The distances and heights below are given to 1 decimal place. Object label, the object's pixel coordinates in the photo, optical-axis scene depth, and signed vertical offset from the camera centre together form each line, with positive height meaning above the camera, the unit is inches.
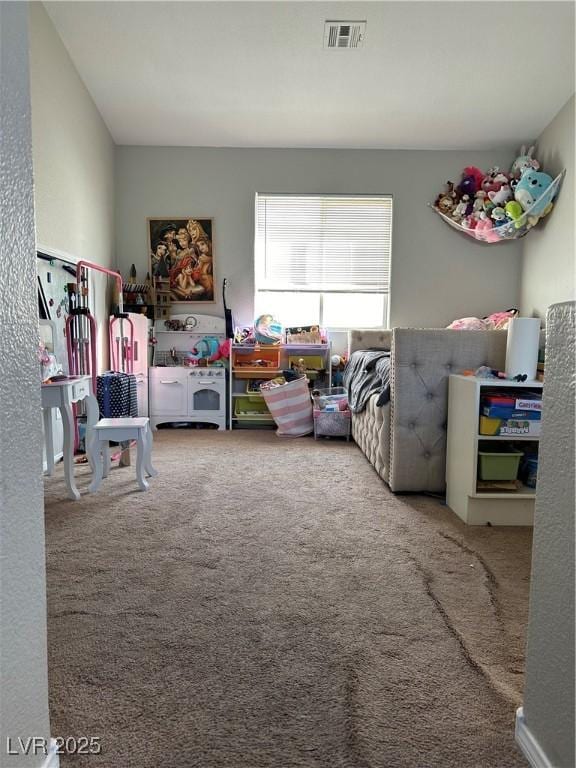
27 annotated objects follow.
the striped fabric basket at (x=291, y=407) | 175.6 -23.6
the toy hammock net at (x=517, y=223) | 169.0 +41.8
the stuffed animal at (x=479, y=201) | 187.5 +51.3
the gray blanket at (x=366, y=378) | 124.7 -10.6
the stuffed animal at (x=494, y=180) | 183.0 +57.8
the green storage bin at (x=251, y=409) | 189.3 -26.6
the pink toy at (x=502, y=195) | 181.0 +52.0
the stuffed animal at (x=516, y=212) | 176.6 +44.6
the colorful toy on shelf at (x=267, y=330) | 188.2 +3.0
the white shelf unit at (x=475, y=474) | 90.6 -24.2
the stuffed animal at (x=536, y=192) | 169.8 +49.8
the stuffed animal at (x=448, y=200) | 192.5 +52.8
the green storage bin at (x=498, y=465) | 90.7 -21.9
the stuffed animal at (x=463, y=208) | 189.5 +49.1
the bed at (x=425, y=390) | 104.2 -10.2
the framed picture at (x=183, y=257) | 196.2 +31.0
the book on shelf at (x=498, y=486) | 92.8 -26.3
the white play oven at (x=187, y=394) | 186.5 -20.8
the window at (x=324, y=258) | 196.9 +31.2
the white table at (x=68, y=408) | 99.7 -15.4
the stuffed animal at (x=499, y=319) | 174.8 +7.7
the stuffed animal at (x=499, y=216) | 182.2 +44.8
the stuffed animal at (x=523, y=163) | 176.2 +62.3
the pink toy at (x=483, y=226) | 186.4 +42.1
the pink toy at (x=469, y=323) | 176.9 +6.2
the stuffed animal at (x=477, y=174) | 188.5 +61.4
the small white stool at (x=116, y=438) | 110.1 -22.0
